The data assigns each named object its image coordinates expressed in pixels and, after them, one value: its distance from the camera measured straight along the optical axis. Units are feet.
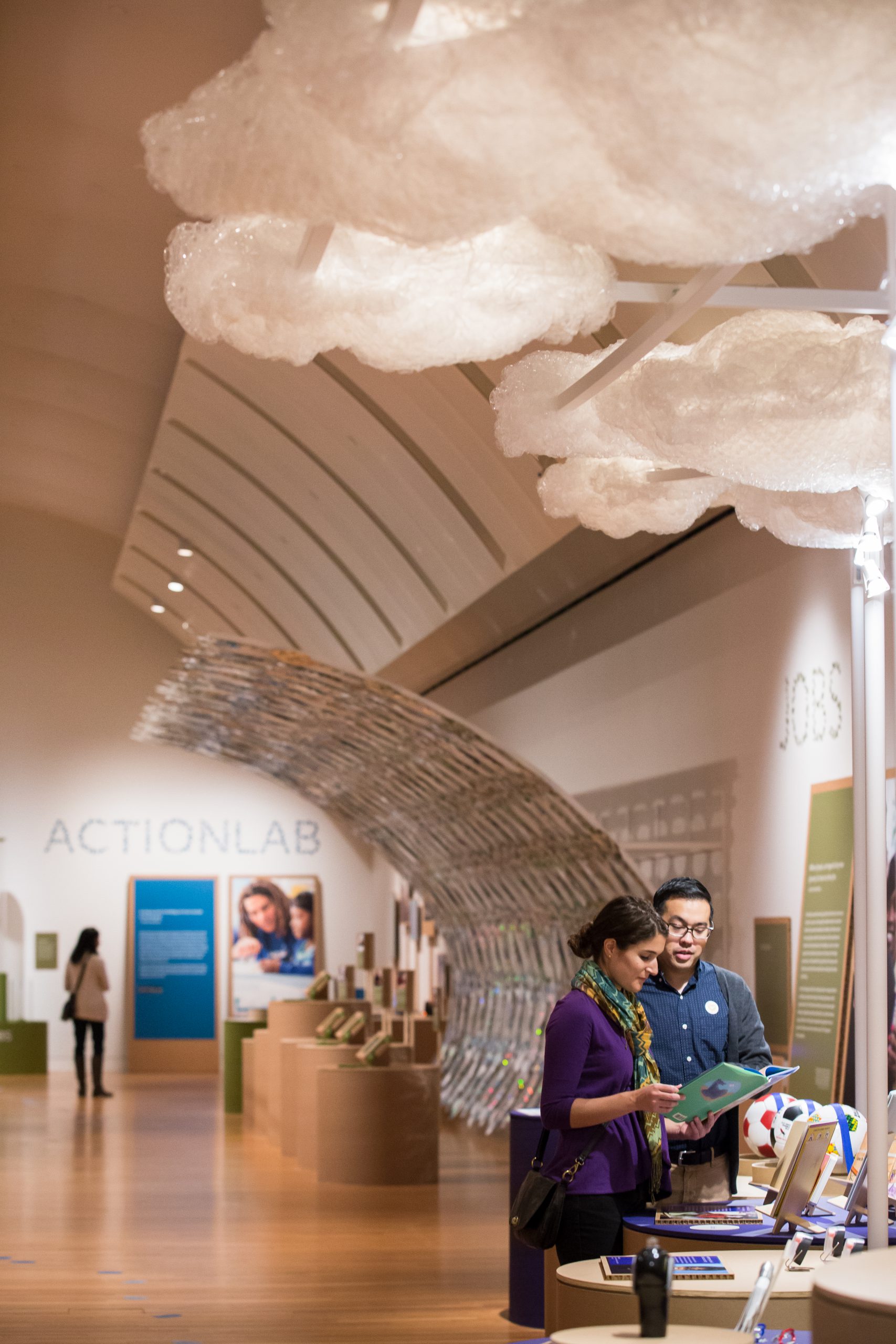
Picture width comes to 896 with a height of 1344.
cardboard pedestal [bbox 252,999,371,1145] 45.52
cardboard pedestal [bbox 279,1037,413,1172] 37.29
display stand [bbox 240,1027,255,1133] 48.73
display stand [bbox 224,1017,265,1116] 52.44
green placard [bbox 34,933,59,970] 74.74
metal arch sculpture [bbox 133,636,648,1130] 38.81
